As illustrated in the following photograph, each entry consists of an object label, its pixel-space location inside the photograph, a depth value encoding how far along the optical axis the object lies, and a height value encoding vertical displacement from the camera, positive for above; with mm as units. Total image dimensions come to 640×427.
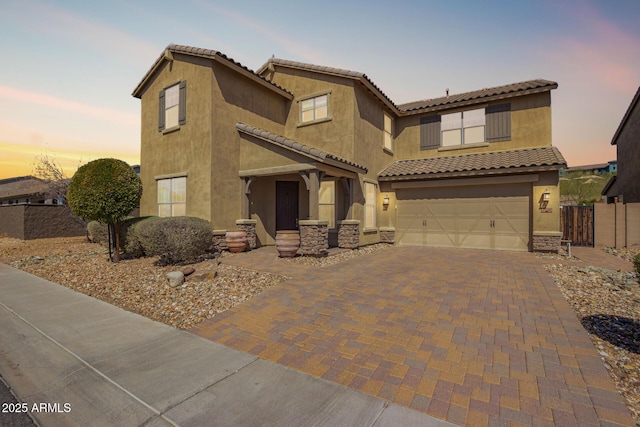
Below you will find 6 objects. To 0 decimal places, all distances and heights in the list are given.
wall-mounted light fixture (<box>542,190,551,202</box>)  11133 +703
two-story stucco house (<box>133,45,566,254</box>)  11039 +2320
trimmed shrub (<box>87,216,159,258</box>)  9906 -922
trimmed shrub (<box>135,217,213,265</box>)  8289 -813
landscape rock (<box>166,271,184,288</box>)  6555 -1553
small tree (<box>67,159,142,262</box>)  8969 +626
